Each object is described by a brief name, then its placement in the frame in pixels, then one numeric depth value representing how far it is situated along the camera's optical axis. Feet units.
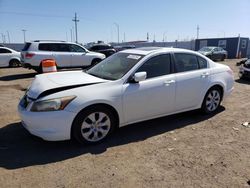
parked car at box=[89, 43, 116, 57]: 73.97
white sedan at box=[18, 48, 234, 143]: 12.13
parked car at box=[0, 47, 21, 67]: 52.04
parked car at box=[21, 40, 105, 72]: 38.32
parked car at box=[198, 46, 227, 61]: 77.10
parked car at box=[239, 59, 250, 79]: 34.59
